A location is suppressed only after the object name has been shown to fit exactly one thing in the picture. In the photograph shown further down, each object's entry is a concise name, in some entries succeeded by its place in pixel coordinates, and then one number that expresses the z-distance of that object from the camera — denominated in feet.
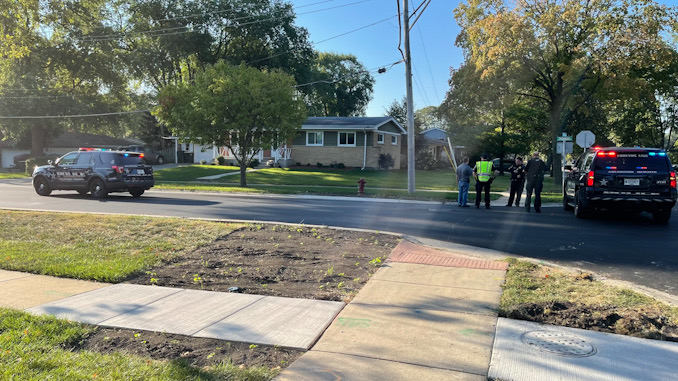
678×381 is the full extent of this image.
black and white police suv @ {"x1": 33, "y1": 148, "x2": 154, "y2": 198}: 56.44
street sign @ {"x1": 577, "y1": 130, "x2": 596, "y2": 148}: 73.61
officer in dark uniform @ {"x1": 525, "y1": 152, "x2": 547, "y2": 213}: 46.93
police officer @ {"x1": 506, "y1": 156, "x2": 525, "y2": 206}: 52.47
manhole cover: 13.78
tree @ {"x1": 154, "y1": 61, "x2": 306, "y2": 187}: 73.10
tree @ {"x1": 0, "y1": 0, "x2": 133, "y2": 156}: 120.78
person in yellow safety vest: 50.86
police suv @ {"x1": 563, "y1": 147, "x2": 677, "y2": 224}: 38.34
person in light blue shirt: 52.28
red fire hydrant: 67.82
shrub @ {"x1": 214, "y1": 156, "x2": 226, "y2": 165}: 129.59
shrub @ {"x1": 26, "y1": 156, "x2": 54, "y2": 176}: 109.81
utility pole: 66.74
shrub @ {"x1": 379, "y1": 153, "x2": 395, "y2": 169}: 122.93
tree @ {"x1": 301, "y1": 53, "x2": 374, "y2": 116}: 206.67
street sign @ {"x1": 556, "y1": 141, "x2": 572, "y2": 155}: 74.54
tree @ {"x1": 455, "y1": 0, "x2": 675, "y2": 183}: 78.33
